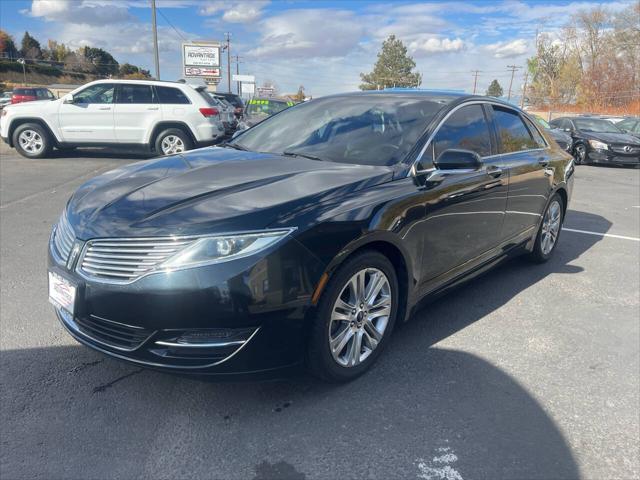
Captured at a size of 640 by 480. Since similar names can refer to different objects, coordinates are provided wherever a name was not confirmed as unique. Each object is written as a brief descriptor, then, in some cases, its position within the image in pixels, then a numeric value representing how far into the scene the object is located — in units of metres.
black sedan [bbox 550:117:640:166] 15.47
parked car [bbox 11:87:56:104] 30.53
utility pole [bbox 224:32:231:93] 68.25
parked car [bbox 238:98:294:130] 15.71
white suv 11.52
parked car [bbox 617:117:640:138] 18.55
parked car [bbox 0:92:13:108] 36.90
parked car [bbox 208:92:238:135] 12.52
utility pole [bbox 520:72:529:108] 67.95
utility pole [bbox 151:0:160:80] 22.96
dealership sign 37.81
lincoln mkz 2.36
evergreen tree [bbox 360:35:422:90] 82.06
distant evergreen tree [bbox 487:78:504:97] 114.12
